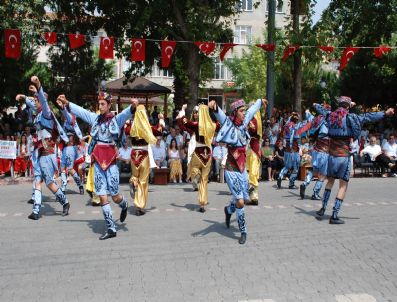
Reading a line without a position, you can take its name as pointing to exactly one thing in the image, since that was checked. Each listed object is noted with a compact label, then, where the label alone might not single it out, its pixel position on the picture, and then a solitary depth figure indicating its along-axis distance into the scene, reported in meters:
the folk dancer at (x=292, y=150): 13.10
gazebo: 23.72
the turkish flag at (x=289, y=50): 17.52
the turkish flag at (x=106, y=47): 16.28
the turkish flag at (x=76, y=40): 15.90
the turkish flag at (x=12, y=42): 15.23
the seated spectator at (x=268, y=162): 15.77
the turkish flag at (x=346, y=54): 17.41
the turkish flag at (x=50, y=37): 15.39
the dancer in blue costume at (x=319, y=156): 11.12
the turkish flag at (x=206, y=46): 16.73
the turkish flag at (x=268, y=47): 16.63
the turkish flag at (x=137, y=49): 16.86
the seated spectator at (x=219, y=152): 14.19
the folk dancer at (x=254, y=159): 10.52
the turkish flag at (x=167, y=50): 17.14
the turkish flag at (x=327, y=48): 17.25
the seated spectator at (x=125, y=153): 11.39
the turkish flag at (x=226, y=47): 17.08
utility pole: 17.44
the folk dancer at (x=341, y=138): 8.73
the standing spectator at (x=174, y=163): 15.12
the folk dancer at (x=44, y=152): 9.30
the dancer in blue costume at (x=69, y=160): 11.73
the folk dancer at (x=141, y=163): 9.66
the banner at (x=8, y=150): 15.05
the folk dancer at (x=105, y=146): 7.77
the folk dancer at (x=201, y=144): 9.90
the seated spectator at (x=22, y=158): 15.62
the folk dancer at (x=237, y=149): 7.52
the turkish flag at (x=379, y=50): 17.62
